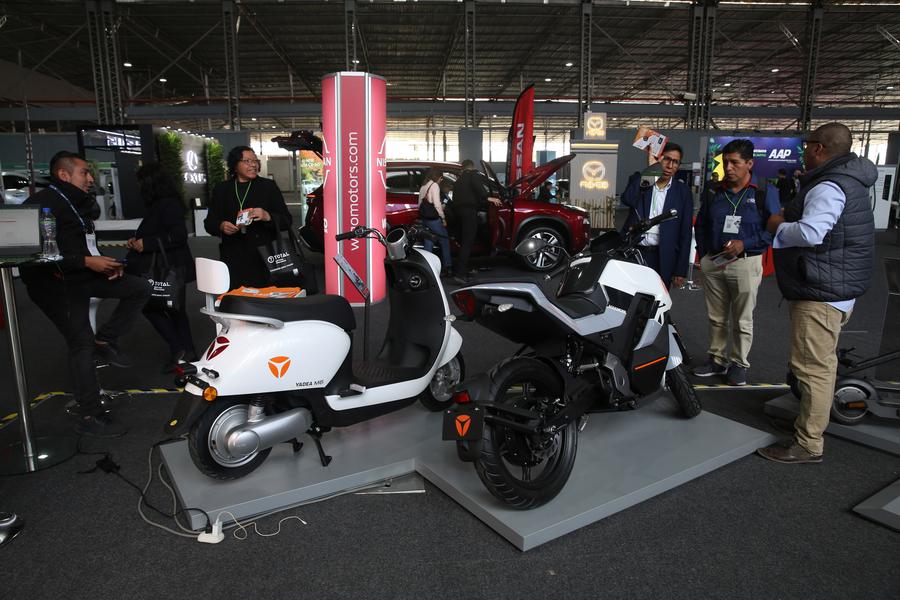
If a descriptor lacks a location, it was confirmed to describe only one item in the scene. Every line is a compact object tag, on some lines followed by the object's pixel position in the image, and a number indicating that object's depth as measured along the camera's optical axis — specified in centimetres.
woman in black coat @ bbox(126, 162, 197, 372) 386
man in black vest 247
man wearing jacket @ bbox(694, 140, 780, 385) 344
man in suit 370
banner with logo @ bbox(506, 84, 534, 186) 966
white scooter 224
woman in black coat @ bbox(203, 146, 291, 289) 377
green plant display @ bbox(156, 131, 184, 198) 1286
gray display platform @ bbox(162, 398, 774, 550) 223
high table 263
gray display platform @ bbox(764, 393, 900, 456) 284
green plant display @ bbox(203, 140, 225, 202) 1498
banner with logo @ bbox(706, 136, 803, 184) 1159
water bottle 256
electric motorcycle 212
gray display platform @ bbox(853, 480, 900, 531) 220
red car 784
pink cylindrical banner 572
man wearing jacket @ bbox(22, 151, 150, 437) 297
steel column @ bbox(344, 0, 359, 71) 1321
